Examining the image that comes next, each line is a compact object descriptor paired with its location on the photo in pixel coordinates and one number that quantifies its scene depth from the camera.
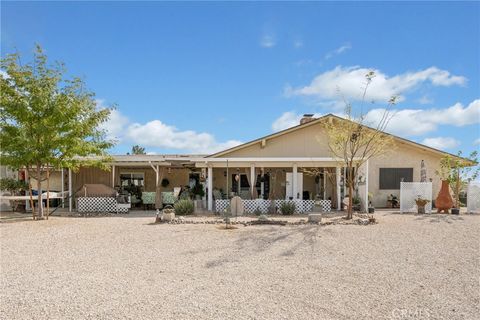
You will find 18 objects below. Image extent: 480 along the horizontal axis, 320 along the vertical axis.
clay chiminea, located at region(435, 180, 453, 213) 15.80
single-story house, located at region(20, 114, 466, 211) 19.23
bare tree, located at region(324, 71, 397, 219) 14.13
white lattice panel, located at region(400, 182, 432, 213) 16.28
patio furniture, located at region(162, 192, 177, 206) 18.06
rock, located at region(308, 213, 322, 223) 12.81
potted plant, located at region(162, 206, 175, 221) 13.18
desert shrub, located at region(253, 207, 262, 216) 15.57
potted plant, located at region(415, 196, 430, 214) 15.88
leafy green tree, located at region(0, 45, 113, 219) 13.63
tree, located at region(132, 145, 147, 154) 59.28
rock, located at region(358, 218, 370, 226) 12.61
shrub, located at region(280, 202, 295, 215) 15.56
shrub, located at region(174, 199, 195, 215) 15.47
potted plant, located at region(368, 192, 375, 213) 15.51
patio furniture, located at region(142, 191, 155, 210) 18.06
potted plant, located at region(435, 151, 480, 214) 16.58
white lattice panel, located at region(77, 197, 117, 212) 16.73
